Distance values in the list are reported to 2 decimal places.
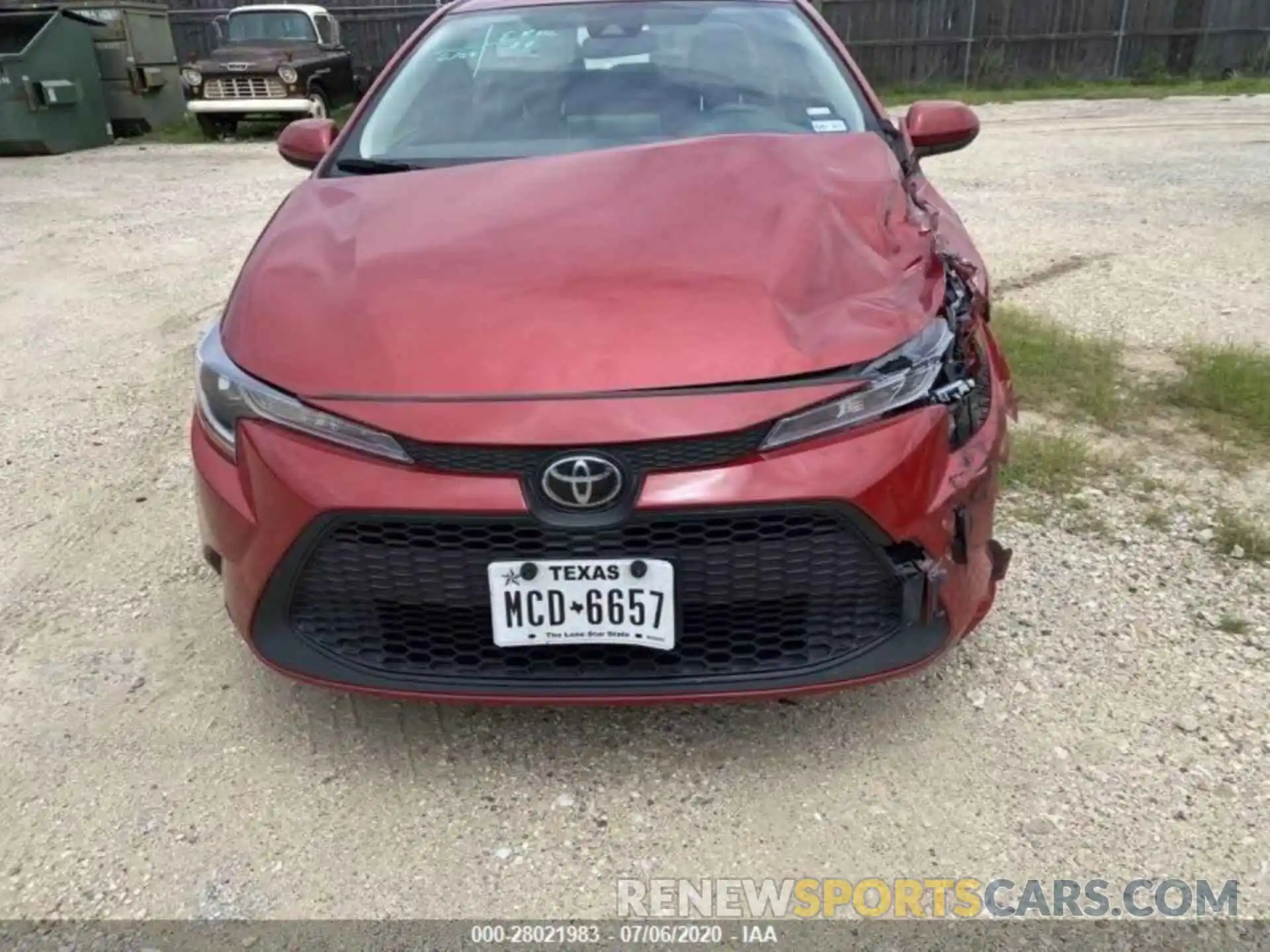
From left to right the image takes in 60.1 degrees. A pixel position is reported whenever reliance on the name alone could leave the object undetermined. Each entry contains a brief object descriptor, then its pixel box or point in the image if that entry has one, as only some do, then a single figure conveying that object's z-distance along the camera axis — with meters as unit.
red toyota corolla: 1.84
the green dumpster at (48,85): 11.06
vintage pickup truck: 12.28
